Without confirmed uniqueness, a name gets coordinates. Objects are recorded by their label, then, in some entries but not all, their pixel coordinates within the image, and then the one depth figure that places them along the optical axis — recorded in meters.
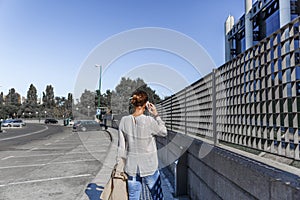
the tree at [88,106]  31.69
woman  2.36
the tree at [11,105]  73.09
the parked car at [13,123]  38.75
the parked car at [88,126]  25.19
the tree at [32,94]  90.05
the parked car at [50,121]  54.38
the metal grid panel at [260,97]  1.73
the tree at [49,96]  91.74
